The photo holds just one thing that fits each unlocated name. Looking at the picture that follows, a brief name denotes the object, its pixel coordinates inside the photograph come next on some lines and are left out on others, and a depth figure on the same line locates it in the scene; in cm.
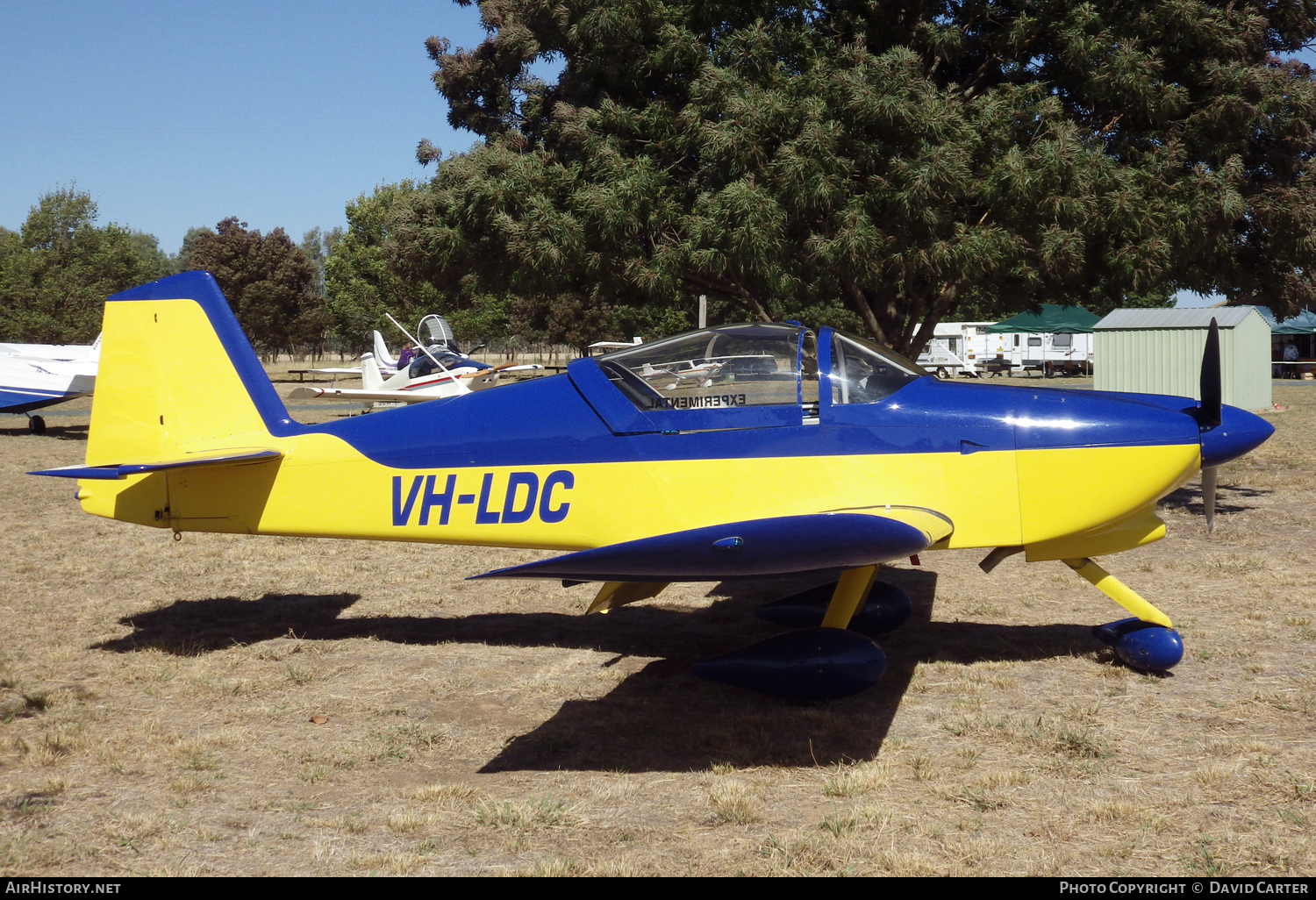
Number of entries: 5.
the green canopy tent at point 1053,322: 4297
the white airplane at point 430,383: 2331
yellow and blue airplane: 517
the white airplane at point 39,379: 2194
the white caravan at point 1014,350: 4825
